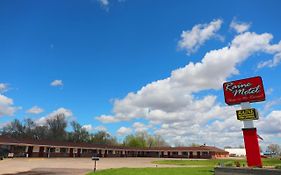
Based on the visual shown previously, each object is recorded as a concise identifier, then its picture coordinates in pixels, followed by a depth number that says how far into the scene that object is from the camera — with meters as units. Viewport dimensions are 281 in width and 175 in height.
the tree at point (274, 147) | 106.60
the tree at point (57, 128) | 68.17
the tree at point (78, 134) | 71.17
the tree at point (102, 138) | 76.12
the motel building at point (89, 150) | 34.06
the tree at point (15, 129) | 66.30
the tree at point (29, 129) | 66.90
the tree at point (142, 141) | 80.59
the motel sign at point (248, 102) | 14.18
